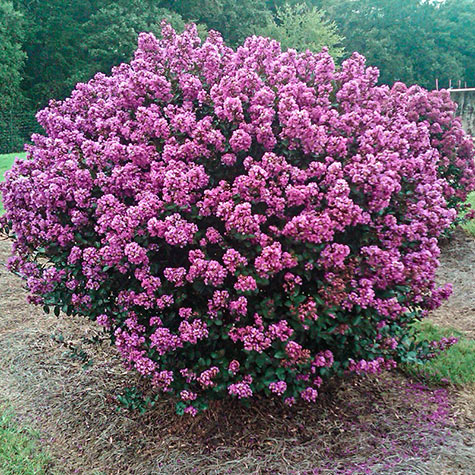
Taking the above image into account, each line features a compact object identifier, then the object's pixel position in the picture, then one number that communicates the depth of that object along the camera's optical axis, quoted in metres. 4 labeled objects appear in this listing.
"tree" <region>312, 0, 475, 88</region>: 41.16
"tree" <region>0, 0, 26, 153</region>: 25.70
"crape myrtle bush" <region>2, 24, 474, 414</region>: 2.37
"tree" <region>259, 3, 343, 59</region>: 35.53
